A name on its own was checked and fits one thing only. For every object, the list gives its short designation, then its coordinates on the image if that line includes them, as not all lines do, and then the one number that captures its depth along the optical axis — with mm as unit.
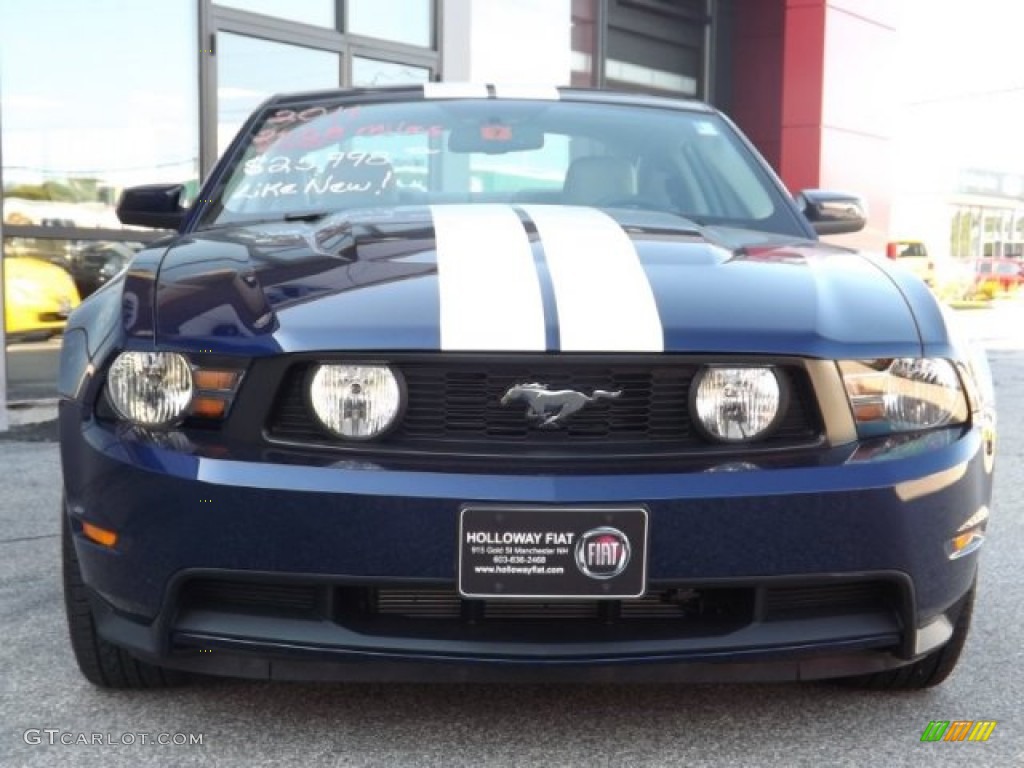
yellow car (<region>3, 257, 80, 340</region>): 6254
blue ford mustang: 1815
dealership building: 6516
